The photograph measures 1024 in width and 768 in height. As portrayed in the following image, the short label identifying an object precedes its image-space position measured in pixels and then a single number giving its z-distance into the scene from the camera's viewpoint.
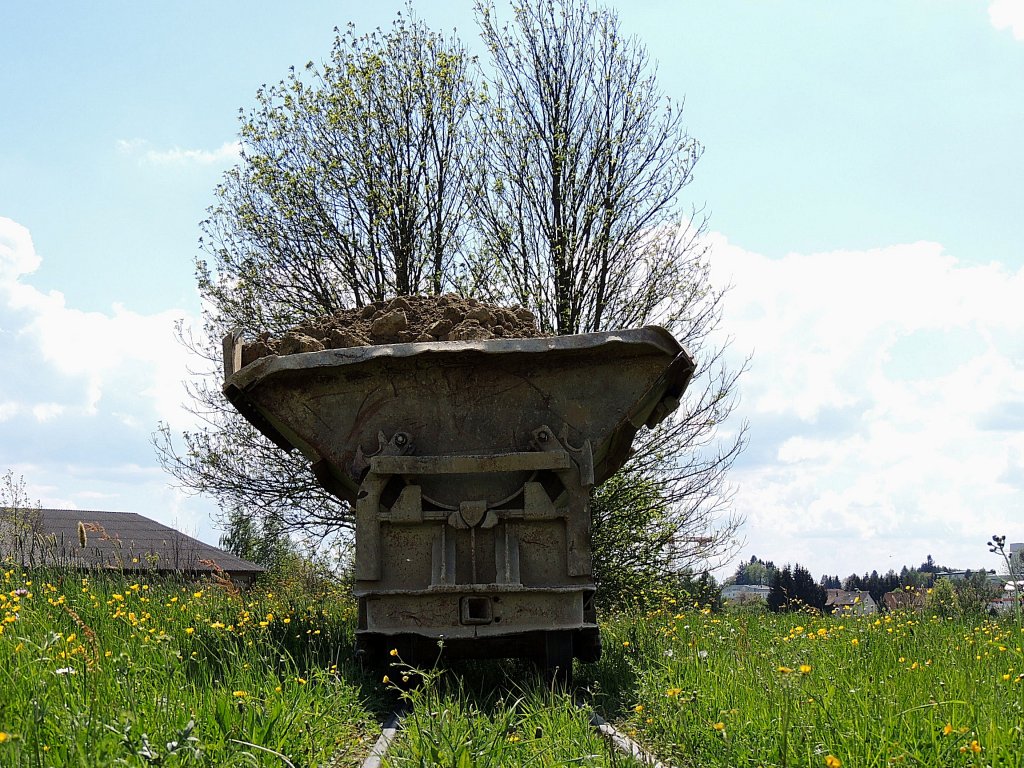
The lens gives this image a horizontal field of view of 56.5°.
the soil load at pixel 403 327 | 6.12
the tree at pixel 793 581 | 27.37
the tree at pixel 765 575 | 35.10
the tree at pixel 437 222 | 12.70
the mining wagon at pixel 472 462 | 5.59
